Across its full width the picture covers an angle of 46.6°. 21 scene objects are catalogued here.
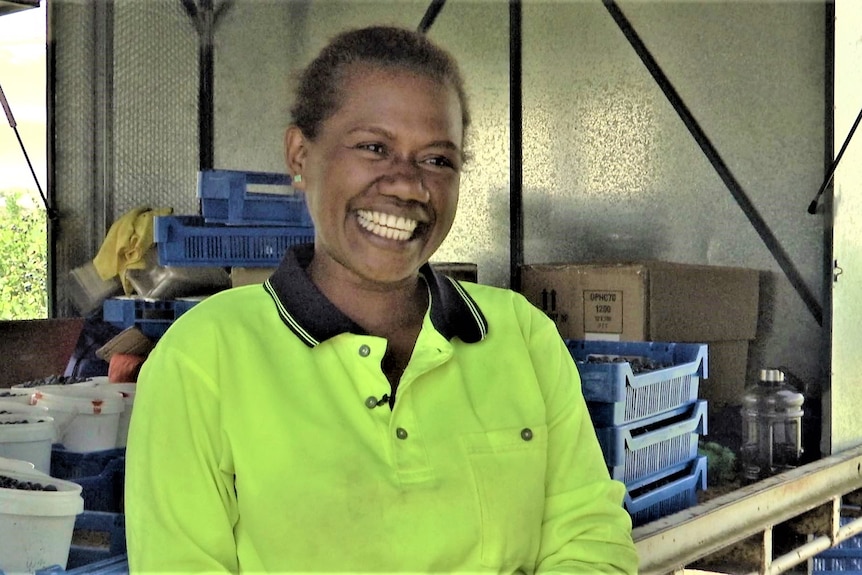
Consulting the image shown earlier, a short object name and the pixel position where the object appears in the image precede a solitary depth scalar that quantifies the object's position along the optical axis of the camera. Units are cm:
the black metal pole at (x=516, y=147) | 455
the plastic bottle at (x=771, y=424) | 326
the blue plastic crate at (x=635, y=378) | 235
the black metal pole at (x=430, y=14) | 486
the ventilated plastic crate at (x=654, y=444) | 237
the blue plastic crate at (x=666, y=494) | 243
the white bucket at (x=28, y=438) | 185
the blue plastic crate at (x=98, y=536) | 175
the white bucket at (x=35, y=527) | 151
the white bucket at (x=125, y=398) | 217
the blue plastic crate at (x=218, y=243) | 316
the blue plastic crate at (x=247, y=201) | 311
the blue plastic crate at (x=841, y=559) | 332
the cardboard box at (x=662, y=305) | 333
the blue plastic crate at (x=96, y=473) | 197
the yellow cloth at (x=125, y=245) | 466
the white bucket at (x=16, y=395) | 219
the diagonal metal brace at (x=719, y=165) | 357
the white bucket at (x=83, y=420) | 209
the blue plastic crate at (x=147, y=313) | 331
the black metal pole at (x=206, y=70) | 577
